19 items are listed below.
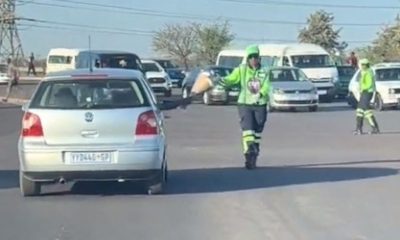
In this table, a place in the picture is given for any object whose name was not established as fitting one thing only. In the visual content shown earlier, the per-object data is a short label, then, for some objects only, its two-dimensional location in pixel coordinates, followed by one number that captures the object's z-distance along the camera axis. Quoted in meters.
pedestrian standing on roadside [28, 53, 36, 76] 85.88
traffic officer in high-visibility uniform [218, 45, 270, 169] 16.66
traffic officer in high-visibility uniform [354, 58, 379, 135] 26.16
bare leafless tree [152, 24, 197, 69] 107.38
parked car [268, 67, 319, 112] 38.88
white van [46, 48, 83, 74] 65.94
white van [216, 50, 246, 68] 52.97
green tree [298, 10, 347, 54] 91.25
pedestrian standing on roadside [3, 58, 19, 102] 49.91
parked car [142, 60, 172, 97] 51.38
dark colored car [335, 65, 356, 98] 49.59
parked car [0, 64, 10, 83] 68.62
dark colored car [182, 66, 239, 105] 44.03
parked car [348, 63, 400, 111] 39.66
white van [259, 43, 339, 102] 46.84
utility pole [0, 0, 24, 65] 84.94
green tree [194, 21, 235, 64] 104.94
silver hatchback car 12.77
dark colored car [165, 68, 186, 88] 71.19
